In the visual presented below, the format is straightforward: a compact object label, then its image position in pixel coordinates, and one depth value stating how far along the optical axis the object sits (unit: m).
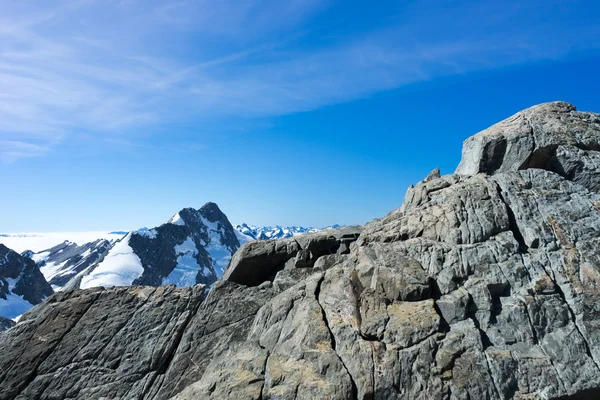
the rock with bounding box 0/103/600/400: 16.62
